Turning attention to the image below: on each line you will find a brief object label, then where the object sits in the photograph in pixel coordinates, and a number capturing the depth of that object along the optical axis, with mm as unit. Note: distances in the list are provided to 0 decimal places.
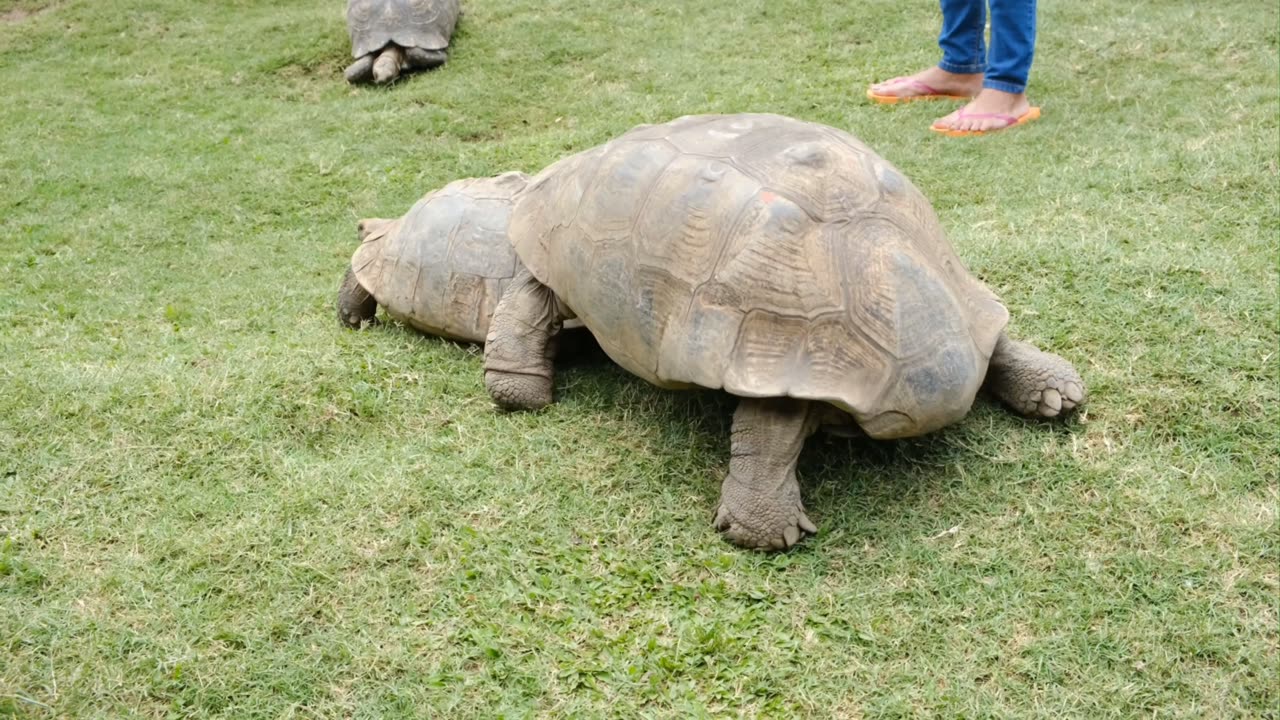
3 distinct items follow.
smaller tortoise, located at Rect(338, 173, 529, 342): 3992
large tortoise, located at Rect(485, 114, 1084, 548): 2697
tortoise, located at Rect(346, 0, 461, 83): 8453
